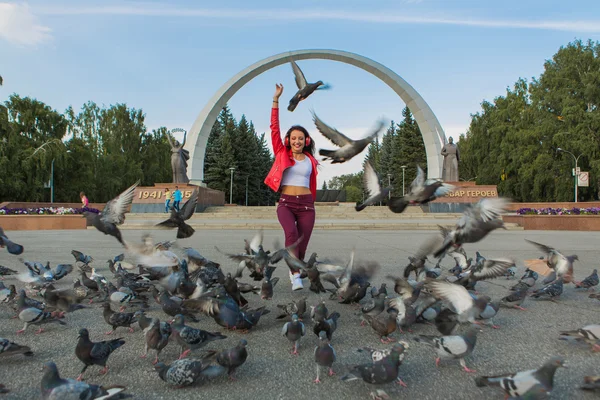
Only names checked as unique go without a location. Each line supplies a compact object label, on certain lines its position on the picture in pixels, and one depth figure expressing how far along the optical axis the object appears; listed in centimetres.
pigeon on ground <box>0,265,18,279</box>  487
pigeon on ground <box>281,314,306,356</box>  270
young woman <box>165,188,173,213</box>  2680
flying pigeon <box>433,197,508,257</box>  280
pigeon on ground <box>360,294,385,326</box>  326
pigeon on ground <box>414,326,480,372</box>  239
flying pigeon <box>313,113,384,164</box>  396
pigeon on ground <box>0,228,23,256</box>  368
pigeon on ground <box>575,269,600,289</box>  453
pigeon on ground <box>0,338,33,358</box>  240
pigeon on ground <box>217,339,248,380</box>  224
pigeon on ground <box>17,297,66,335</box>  307
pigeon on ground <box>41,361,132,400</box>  185
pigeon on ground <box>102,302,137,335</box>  305
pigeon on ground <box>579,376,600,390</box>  201
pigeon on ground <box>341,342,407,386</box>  206
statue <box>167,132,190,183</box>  3180
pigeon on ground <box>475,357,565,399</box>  187
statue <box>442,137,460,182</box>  3108
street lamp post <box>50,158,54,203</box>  3616
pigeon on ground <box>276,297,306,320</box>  325
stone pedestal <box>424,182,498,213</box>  2964
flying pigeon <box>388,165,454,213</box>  306
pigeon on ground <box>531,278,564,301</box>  412
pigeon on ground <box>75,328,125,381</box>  229
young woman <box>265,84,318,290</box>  465
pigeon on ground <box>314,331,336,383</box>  229
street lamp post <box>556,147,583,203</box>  3525
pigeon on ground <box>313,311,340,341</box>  276
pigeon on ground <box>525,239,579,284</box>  422
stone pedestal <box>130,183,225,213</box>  2934
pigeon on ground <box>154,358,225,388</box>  213
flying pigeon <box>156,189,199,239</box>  337
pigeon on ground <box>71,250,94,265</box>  576
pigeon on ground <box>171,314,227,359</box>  255
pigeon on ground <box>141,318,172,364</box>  250
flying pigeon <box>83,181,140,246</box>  312
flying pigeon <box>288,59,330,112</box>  434
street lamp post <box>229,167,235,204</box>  5288
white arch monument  3462
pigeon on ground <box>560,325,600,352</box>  260
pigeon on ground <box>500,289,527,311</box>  385
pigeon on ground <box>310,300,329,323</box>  295
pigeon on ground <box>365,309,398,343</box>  288
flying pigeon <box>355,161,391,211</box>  334
